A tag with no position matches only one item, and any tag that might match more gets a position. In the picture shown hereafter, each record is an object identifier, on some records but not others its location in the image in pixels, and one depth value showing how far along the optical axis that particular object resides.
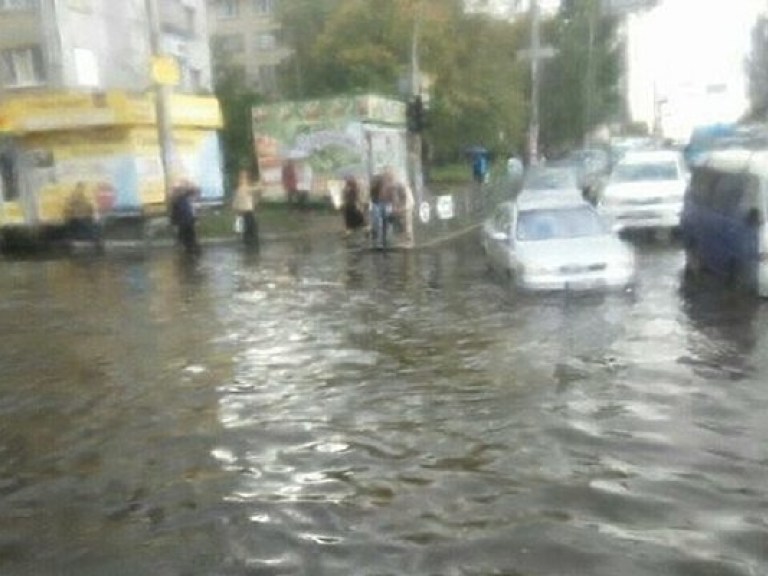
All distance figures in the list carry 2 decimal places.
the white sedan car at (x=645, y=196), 24.77
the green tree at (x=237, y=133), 47.59
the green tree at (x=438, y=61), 48.84
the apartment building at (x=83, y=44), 39.97
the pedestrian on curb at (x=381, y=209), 25.62
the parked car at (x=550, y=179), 31.90
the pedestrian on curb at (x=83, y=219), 29.50
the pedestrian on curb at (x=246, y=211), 27.50
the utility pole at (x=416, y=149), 28.07
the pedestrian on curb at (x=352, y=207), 28.16
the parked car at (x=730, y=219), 15.02
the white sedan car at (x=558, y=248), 16.28
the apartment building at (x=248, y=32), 83.12
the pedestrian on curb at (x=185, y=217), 27.16
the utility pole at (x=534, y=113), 42.84
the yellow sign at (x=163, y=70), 27.25
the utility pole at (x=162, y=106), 28.55
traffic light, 27.12
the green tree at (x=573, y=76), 68.50
